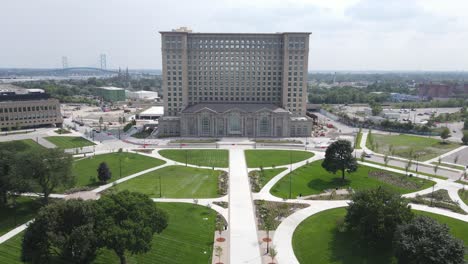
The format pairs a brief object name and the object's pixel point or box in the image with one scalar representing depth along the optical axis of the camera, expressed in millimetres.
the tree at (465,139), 116988
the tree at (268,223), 50244
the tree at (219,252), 44925
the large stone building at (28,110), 137700
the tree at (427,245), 38312
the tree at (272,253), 43747
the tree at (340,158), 77438
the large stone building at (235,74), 136125
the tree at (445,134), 118438
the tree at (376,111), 180650
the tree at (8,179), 57781
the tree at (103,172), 74812
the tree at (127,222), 38781
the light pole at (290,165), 74106
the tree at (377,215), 47031
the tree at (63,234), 38125
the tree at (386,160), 88175
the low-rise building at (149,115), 167375
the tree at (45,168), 58531
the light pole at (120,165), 81512
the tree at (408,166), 81488
